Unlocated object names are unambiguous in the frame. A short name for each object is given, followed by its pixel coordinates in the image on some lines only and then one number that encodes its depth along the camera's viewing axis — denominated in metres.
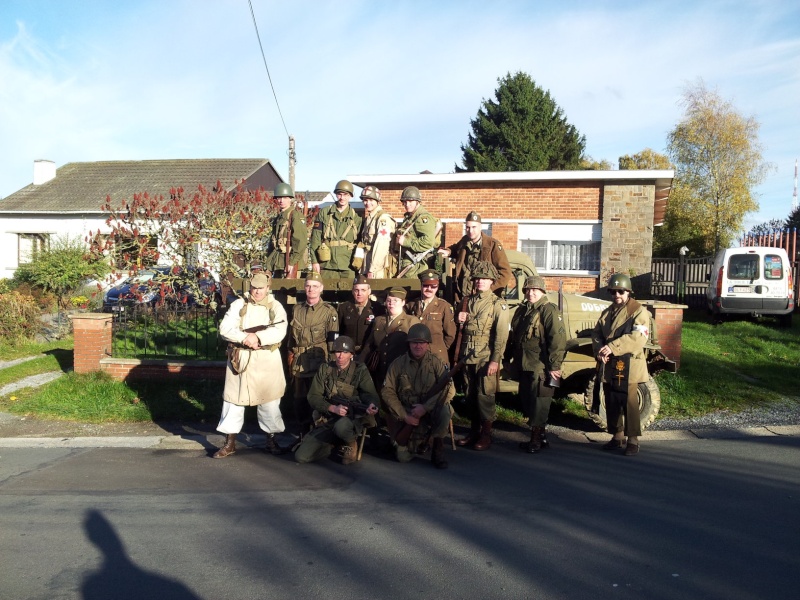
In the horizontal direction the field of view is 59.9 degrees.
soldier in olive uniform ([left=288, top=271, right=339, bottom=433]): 7.41
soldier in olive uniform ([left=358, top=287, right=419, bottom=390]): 7.25
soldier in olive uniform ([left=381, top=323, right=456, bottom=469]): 6.67
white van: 16.20
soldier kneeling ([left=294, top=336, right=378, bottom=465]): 6.68
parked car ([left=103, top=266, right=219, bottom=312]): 12.73
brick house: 16.55
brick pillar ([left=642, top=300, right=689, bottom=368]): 9.56
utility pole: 22.48
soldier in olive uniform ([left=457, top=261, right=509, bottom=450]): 7.23
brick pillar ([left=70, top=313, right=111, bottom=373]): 10.12
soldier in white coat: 7.04
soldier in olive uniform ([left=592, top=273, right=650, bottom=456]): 6.98
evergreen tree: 33.94
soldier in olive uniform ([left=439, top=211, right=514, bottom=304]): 7.85
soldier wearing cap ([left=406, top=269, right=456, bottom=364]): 7.34
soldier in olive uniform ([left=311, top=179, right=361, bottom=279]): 8.48
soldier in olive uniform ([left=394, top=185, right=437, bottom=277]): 8.04
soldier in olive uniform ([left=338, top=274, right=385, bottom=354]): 7.59
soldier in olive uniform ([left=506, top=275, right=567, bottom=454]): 7.08
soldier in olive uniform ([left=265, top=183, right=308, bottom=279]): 8.60
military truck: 7.83
